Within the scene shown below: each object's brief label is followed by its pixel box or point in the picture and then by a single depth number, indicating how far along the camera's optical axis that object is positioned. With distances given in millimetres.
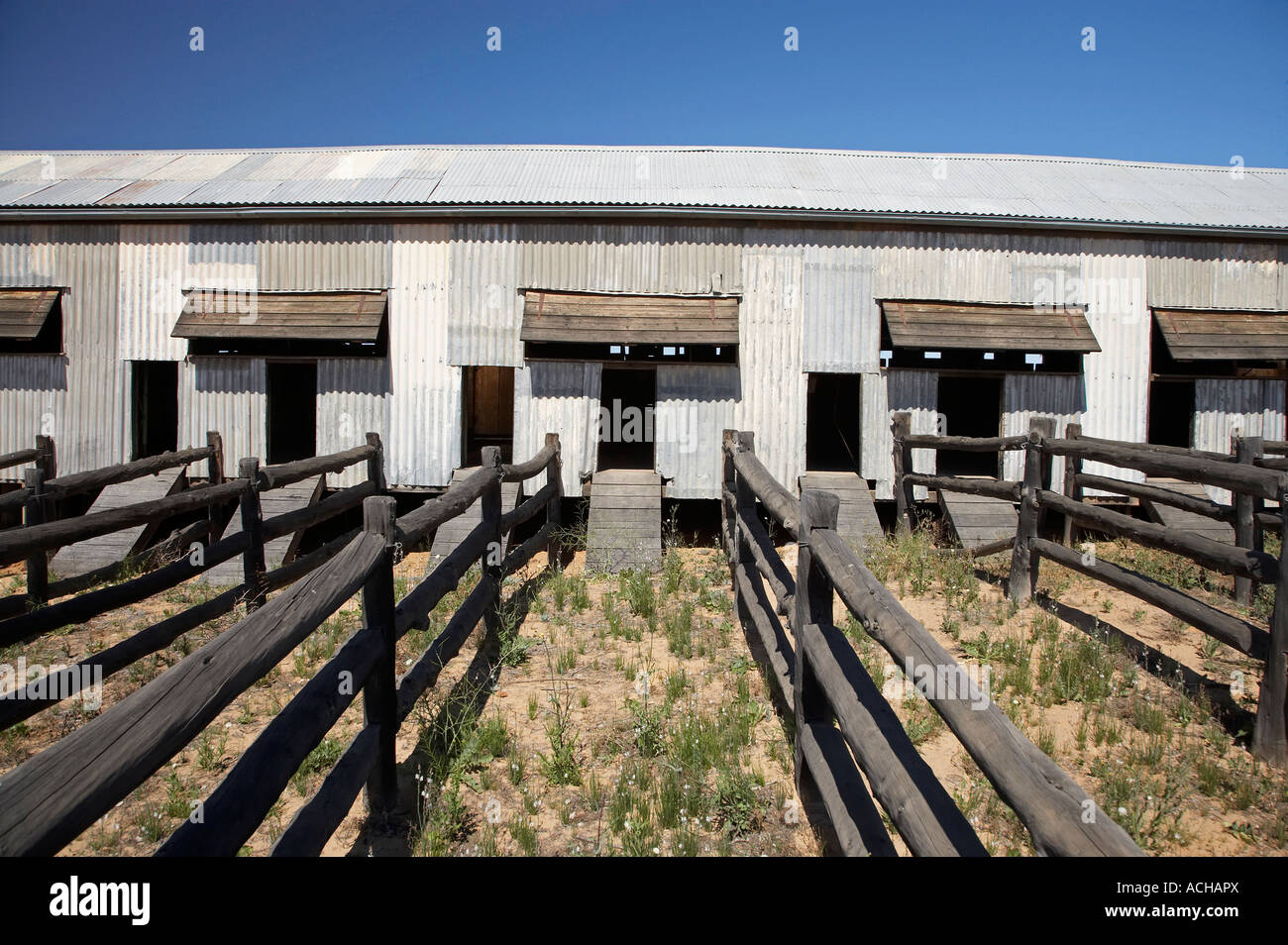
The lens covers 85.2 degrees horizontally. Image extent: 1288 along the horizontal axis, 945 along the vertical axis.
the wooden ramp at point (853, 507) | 9945
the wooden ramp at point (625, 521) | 8805
